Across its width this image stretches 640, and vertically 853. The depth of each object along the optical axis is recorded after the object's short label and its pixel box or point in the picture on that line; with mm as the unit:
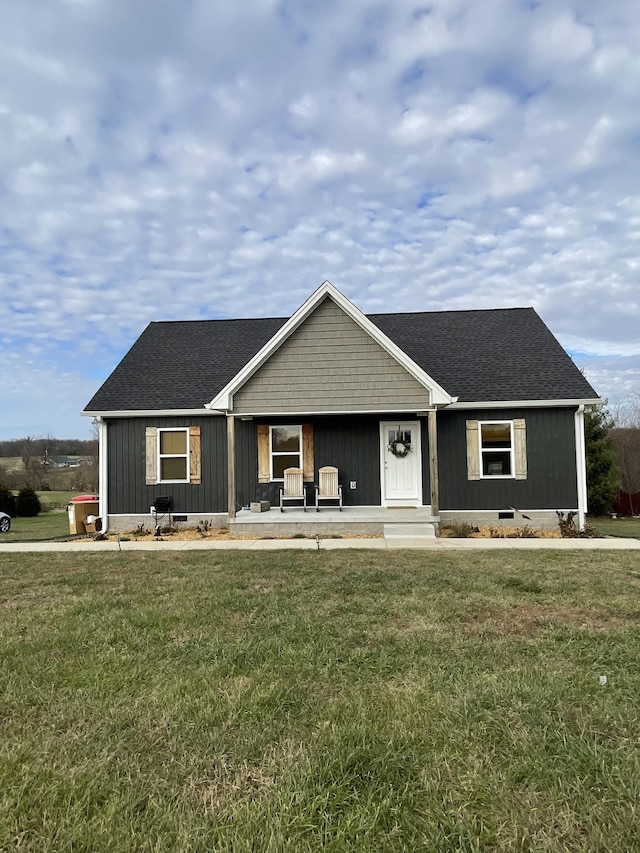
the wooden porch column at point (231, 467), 11555
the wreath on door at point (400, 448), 13258
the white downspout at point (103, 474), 13266
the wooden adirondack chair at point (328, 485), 13039
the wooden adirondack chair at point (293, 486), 13117
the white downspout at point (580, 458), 12500
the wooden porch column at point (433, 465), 11391
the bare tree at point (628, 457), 23812
